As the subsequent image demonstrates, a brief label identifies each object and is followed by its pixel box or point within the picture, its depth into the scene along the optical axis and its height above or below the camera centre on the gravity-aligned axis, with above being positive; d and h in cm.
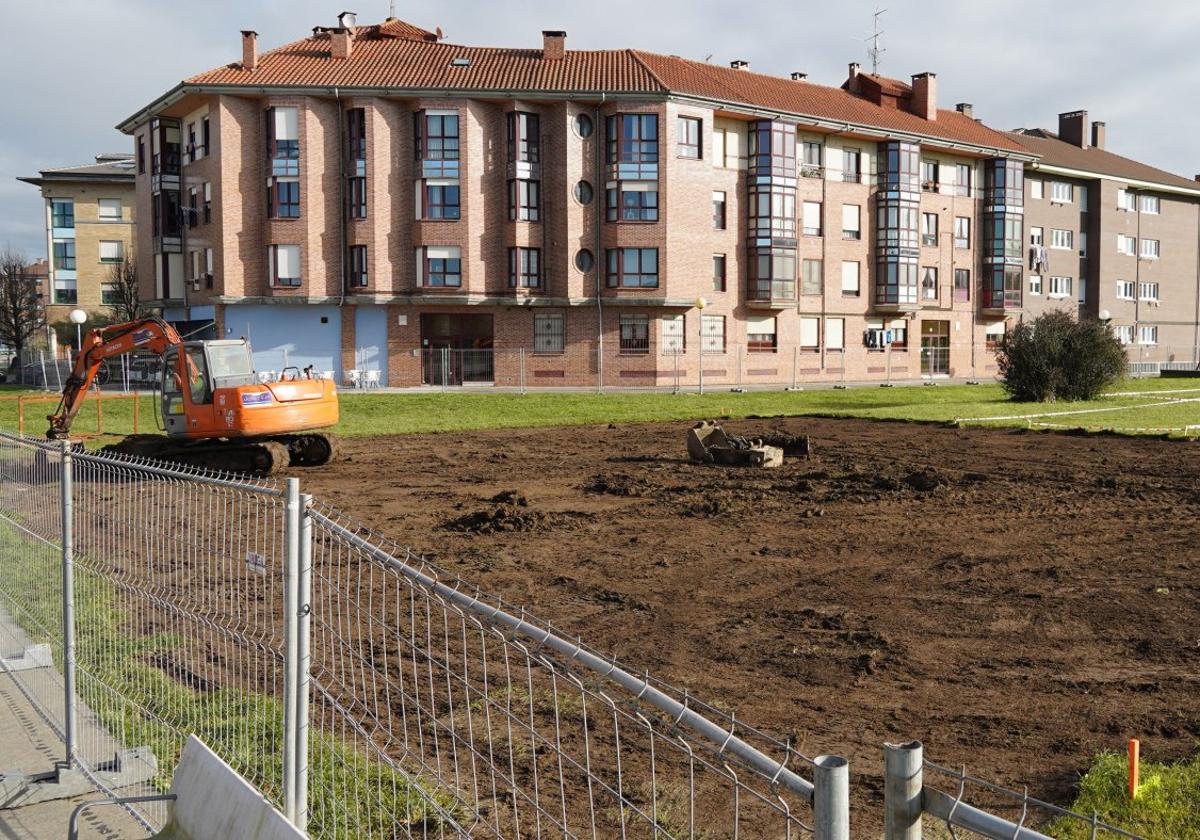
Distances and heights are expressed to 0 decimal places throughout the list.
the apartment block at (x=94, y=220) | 8319 +1129
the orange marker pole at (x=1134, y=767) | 504 -186
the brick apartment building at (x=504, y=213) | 4841 +713
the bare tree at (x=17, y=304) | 7512 +467
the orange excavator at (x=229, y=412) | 1986 -80
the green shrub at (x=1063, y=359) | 3447 +17
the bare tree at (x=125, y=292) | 6894 +500
